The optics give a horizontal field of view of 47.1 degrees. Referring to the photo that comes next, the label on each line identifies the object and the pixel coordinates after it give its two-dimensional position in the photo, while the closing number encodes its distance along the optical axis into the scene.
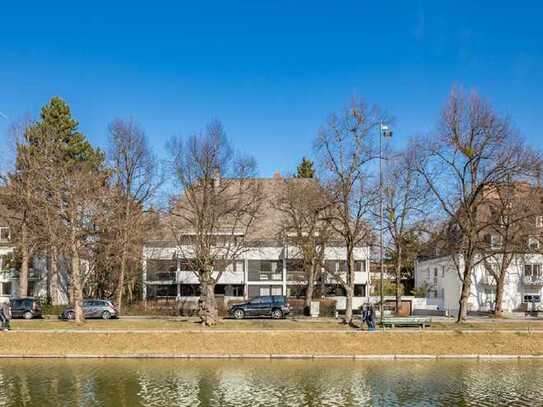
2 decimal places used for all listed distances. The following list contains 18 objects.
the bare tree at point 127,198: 53.83
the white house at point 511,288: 66.56
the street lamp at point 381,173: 44.57
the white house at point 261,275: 66.94
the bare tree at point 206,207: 45.94
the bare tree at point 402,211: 55.88
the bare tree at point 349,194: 44.78
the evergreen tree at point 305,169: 93.19
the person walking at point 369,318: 41.50
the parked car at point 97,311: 49.69
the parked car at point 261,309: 50.16
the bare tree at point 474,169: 43.75
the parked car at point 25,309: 51.12
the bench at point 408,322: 43.34
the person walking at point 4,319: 41.25
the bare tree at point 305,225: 55.62
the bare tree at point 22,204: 48.75
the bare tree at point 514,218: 48.50
